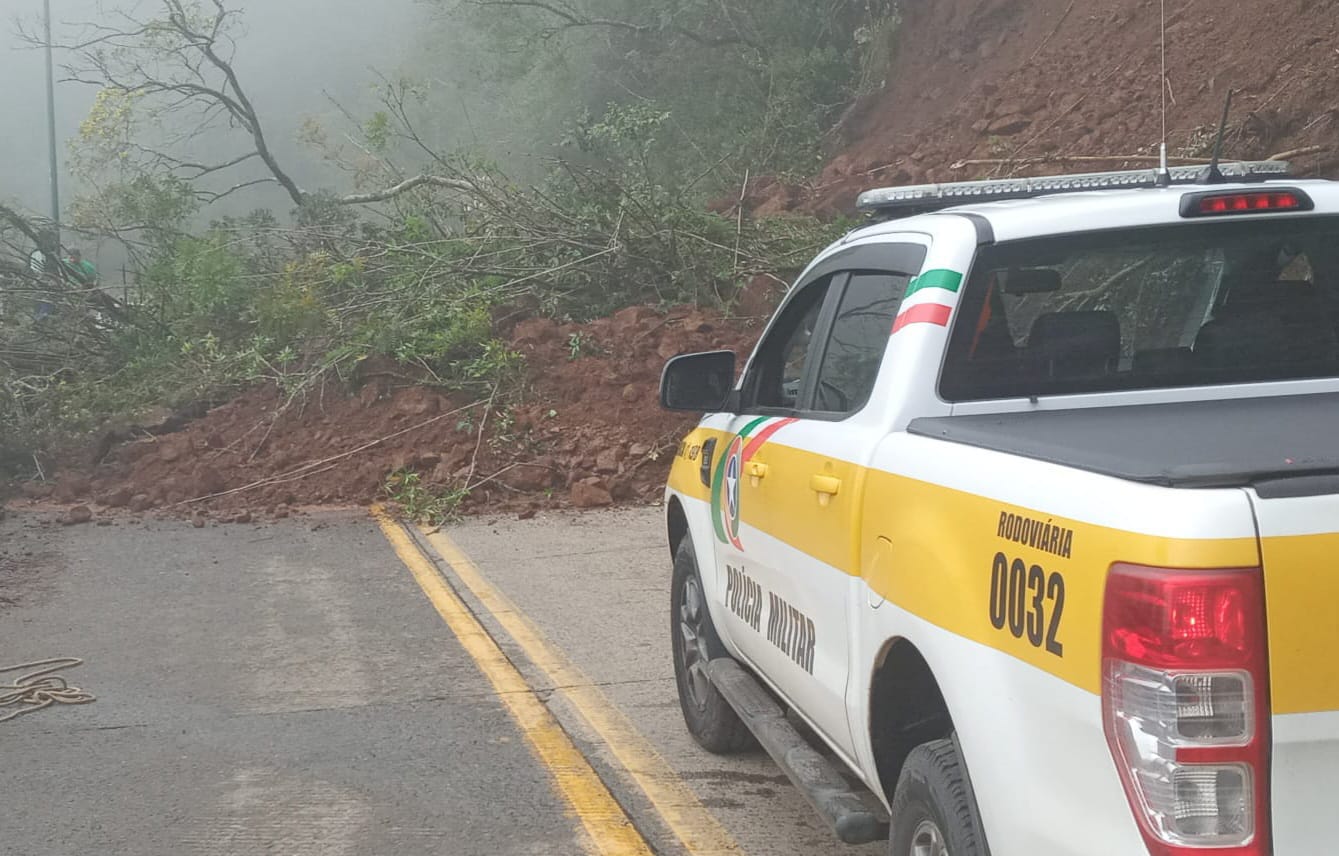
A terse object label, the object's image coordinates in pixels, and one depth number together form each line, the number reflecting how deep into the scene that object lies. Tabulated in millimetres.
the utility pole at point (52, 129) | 27773
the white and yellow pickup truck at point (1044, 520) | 2242
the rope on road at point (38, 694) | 6742
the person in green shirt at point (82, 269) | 16908
